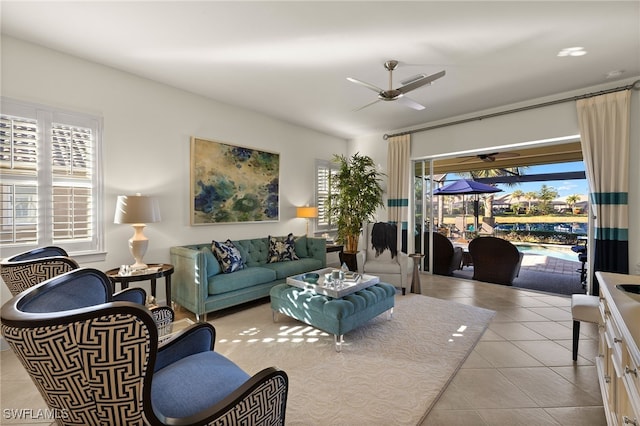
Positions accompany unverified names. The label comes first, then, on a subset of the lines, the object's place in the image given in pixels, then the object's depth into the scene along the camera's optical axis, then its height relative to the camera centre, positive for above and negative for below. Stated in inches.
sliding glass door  227.8 +3.2
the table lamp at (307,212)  209.5 -0.1
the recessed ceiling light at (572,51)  114.0 +65.7
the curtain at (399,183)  221.9 +23.3
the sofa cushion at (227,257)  145.9 -23.6
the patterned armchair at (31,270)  60.7 -12.6
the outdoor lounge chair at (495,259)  187.5 -32.2
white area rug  75.7 -51.5
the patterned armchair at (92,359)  31.6 -17.1
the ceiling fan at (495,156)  233.6 +47.6
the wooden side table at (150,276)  113.5 -26.5
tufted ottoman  104.6 -37.7
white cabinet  45.4 -28.3
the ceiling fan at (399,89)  110.8 +51.7
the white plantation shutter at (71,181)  116.0 +12.7
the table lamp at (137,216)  119.8 -1.9
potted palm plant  218.2 +10.0
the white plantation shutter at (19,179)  104.9 +12.2
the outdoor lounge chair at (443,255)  217.0 -33.2
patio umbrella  260.7 +22.4
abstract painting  161.2 +17.6
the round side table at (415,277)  174.4 -40.4
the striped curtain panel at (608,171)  140.2 +21.1
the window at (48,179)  105.9 +13.3
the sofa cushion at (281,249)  176.7 -23.9
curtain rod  138.9 +61.9
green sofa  129.3 -33.4
